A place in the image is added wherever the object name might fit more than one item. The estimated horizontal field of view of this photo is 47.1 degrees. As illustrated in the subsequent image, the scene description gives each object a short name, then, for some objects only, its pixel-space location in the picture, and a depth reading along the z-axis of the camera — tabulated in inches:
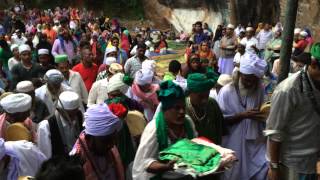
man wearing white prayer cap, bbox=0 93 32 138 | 149.8
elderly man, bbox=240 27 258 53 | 358.0
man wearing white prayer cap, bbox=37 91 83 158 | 140.3
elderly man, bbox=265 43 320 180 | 116.6
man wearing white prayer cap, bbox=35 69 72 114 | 193.0
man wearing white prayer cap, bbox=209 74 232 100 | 191.5
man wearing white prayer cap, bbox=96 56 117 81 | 238.2
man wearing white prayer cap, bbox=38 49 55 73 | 256.8
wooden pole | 166.3
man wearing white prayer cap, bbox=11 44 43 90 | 237.0
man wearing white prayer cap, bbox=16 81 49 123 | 180.2
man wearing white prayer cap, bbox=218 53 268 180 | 153.3
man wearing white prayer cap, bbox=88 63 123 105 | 209.3
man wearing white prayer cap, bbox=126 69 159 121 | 193.8
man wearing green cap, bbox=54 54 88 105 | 225.3
